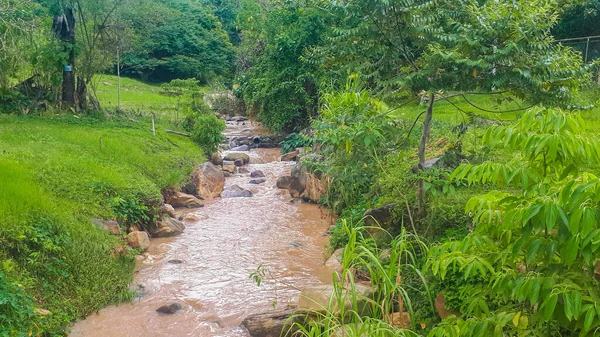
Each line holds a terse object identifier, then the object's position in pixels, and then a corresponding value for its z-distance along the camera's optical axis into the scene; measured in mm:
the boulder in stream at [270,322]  5219
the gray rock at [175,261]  7586
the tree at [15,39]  10734
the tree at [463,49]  4680
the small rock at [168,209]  9453
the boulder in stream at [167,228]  8758
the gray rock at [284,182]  12560
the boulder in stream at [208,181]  12020
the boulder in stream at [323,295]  4953
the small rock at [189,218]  9969
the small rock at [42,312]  4977
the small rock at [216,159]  15148
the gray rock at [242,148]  18297
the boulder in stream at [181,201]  10973
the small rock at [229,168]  14778
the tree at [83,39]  14977
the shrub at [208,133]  15297
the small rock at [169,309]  5953
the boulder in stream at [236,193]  12062
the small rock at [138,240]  7699
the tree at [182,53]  37219
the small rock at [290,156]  16250
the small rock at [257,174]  14133
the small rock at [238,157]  15948
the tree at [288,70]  16781
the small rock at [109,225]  7242
